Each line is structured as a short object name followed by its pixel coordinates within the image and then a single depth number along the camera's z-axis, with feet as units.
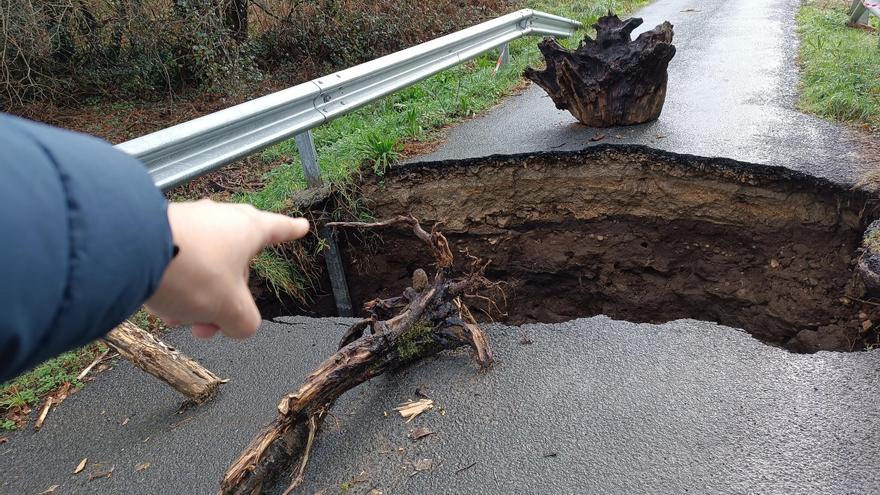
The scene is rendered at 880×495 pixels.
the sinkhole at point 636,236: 14.20
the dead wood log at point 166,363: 9.61
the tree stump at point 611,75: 17.28
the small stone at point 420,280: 10.41
